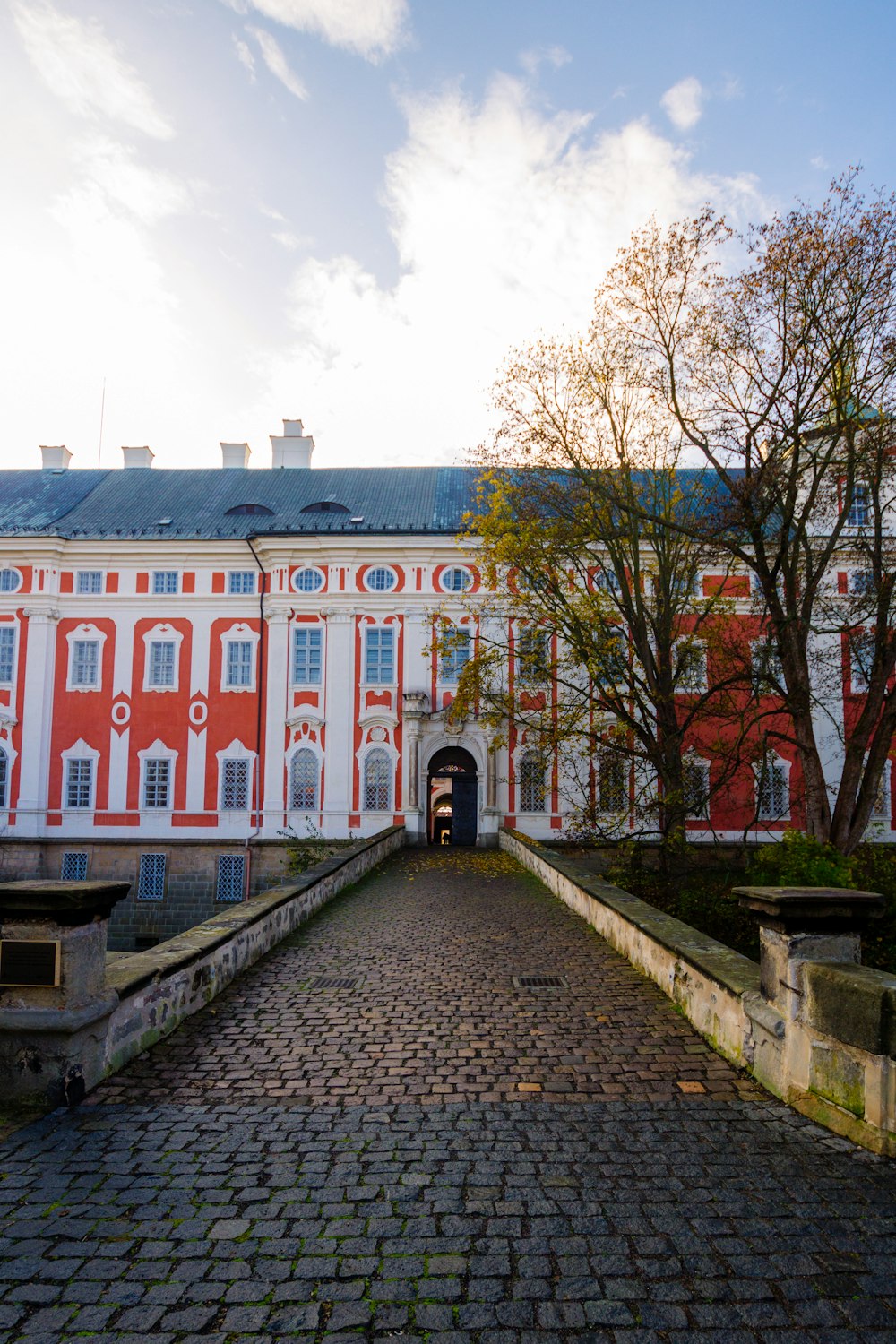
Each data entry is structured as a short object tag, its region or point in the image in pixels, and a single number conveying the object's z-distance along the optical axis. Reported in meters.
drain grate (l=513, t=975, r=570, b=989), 7.26
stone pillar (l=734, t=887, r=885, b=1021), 4.44
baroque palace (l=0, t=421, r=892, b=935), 27.81
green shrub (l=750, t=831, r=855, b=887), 9.81
